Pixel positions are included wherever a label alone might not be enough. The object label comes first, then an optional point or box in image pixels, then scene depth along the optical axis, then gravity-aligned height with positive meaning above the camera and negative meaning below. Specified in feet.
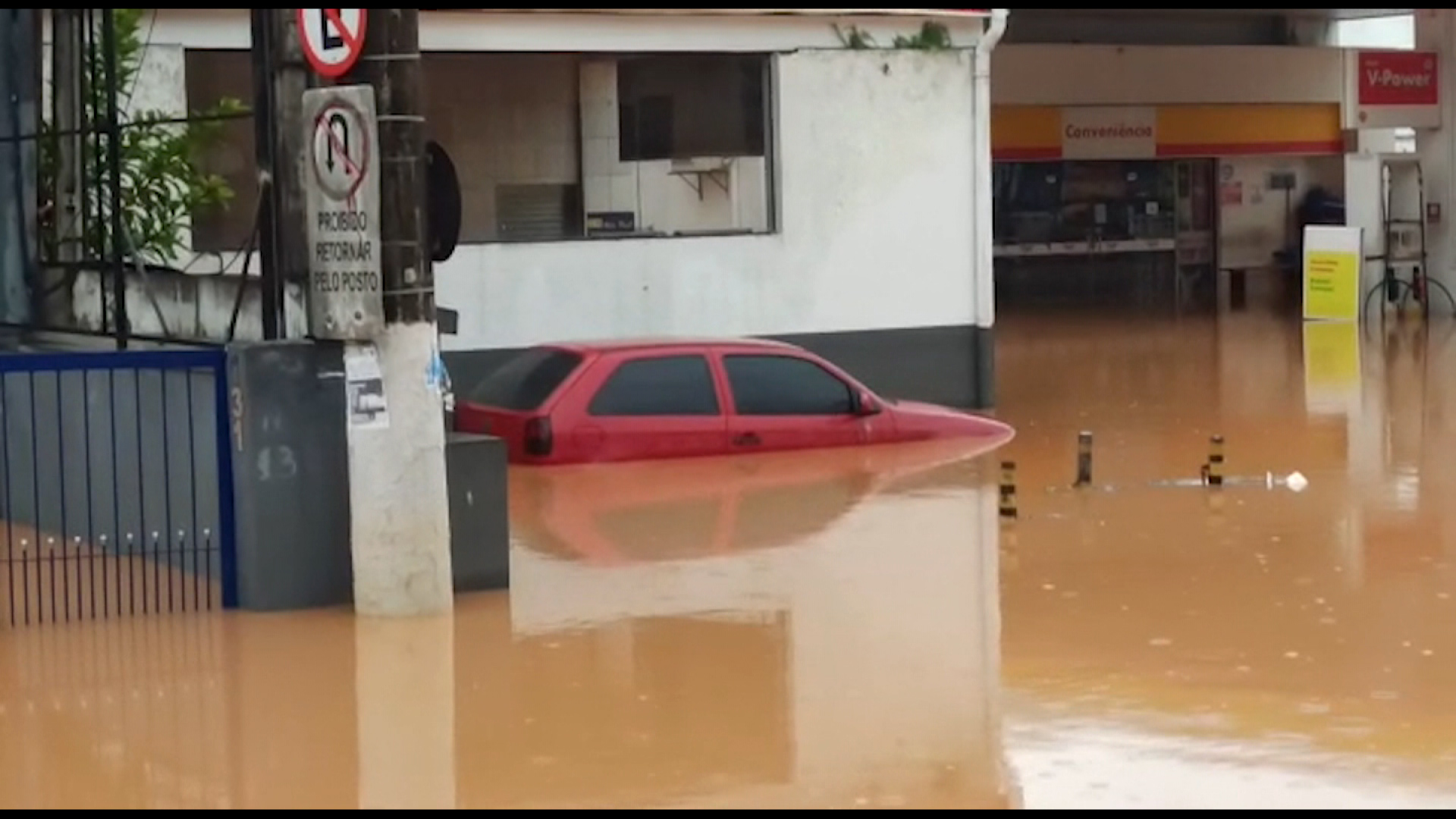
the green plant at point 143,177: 61.52 +2.20
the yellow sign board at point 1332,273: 129.49 -1.34
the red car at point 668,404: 69.72 -3.96
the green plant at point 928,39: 86.33 +7.15
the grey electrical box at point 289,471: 47.78 -3.76
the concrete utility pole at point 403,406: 46.62 -2.55
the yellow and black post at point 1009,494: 59.77 -5.62
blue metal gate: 48.98 -4.57
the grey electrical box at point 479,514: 49.32 -4.76
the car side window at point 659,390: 70.44 -3.55
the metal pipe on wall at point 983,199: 87.61 +1.81
